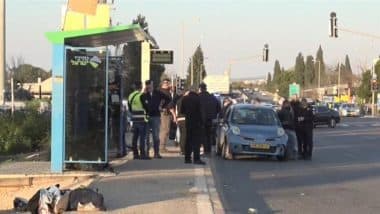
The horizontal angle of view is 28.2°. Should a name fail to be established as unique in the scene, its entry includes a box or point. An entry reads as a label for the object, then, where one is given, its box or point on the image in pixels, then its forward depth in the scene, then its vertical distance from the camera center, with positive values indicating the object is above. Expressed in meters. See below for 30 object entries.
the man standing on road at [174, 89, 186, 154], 18.89 -0.86
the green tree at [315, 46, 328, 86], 154.62 +6.42
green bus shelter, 13.95 -0.02
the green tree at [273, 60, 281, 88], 165.56 +5.30
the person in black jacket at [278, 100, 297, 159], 20.78 -0.78
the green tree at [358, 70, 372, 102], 111.53 +1.47
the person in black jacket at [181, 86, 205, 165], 16.94 -0.64
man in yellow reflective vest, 17.53 -0.67
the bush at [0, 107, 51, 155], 20.91 -1.11
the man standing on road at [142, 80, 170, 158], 17.64 -0.30
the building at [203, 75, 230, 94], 68.72 +1.17
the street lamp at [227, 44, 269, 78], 56.31 +3.21
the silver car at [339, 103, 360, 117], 85.75 -1.62
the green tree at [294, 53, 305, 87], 157.88 +5.55
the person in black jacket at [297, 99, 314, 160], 20.81 -0.85
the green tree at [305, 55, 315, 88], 156.50 +4.83
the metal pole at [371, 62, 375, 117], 93.56 -1.29
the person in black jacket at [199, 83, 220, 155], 20.62 -0.45
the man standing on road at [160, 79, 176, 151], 19.69 -0.61
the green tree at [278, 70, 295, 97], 153.44 +3.38
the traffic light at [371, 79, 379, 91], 78.59 +1.23
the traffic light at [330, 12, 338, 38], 41.03 +3.89
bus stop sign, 29.53 +1.51
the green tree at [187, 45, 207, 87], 112.78 +4.58
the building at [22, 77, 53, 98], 83.41 +0.91
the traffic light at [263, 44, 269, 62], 56.27 +3.21
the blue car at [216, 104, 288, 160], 19.97 -1.04
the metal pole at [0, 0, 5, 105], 31.69 +2.00
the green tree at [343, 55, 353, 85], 154.25 +5.28
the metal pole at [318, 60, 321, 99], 140.20 +3.22
